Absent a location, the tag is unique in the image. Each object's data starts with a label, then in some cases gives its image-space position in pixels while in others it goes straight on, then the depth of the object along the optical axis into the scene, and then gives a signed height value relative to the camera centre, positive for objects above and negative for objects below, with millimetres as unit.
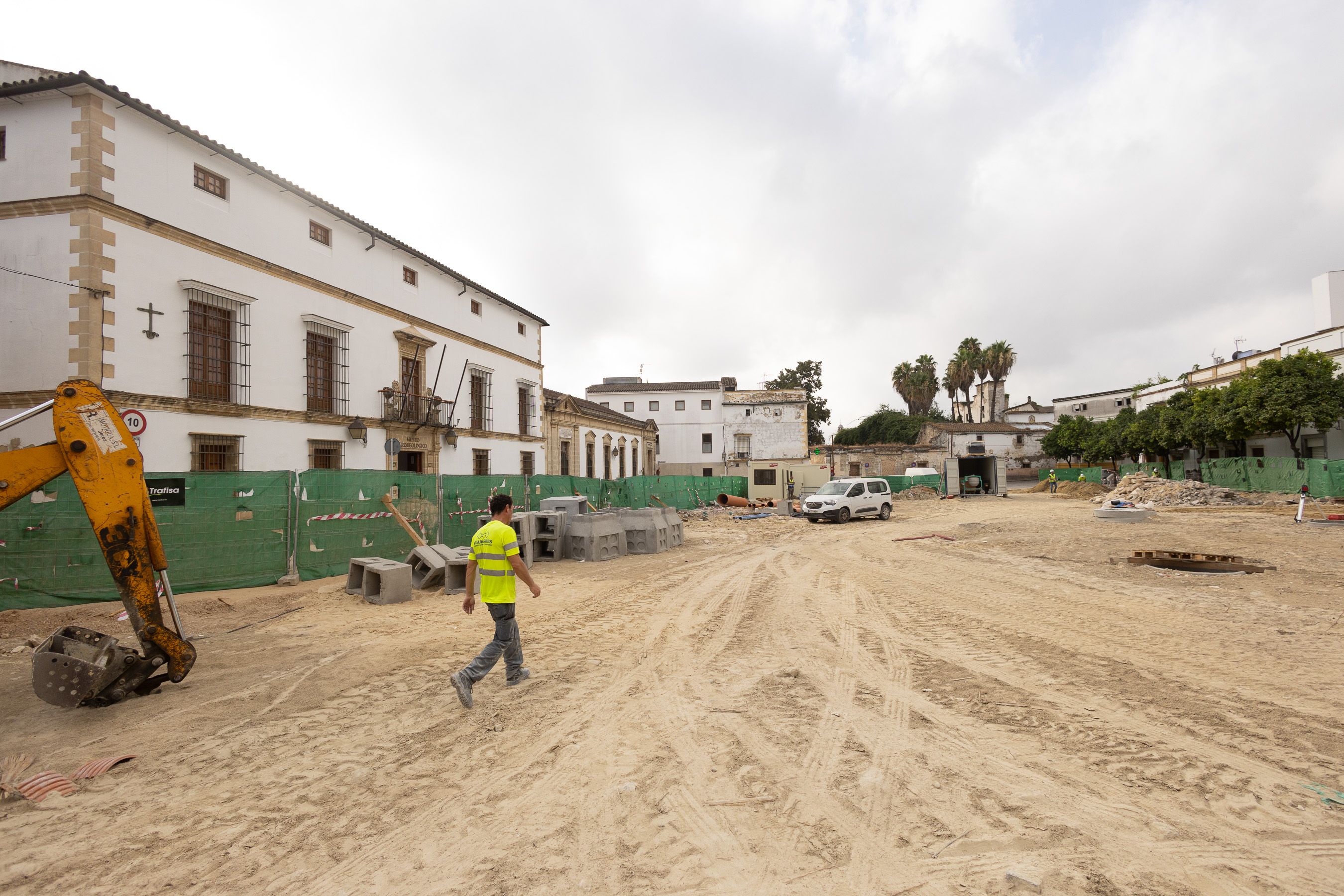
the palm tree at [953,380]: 67625 +9374
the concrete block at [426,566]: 11039 -1603
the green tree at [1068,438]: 50156 +2101
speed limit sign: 11648 +1195
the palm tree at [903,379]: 70812 +10056
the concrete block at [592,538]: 14836 -1550
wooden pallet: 11773 -1982
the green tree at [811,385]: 67438 +9156
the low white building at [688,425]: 55594 +4196
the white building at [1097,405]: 62812 +6145
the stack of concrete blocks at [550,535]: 14766 -1426
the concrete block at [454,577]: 10781 -1736
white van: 25156 -1356
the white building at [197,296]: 12609 +4637
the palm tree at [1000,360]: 64625 +10831
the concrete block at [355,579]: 10625 -1704
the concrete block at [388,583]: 10008 -1703
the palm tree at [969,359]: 66750 +11354
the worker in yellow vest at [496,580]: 5426 -915
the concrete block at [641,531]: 16469 -1539
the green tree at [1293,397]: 27969 +2835
